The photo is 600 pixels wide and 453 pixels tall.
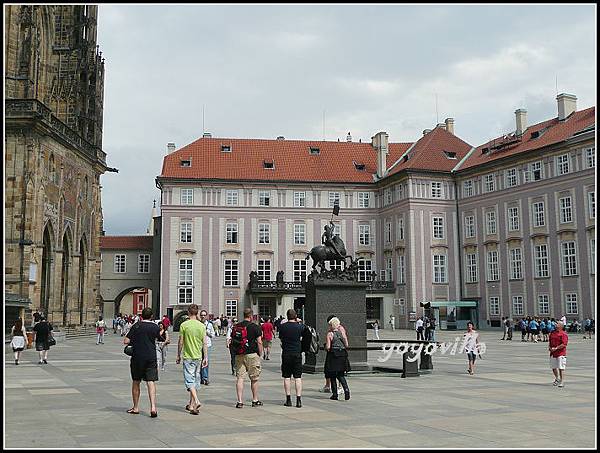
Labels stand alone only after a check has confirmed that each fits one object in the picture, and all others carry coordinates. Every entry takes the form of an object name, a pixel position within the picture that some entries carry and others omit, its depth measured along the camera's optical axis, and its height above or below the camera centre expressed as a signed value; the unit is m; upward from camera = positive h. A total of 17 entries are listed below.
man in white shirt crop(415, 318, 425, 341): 37.94 -1.66
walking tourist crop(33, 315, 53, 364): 22.98 -1.13
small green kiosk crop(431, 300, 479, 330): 59.50 -1.24
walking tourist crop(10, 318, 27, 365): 23.36 -1.31
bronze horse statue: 19.20 +1.29
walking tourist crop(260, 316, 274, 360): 23.88 -1.09
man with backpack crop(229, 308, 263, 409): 12.30 -0.92
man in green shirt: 11.84 -0.74
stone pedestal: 18.78 -0.21
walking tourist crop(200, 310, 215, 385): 16.40 -1.67
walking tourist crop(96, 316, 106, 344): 37.39 -1.39
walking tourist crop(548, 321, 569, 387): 15.98 -1.23
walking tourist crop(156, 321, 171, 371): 19.08 -1.39
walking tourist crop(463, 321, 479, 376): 19.14 -1.33
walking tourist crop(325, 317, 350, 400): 13.47 -1.08
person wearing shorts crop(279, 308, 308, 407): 12.47 -0.95
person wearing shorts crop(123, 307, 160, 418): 11.25 -0.85
